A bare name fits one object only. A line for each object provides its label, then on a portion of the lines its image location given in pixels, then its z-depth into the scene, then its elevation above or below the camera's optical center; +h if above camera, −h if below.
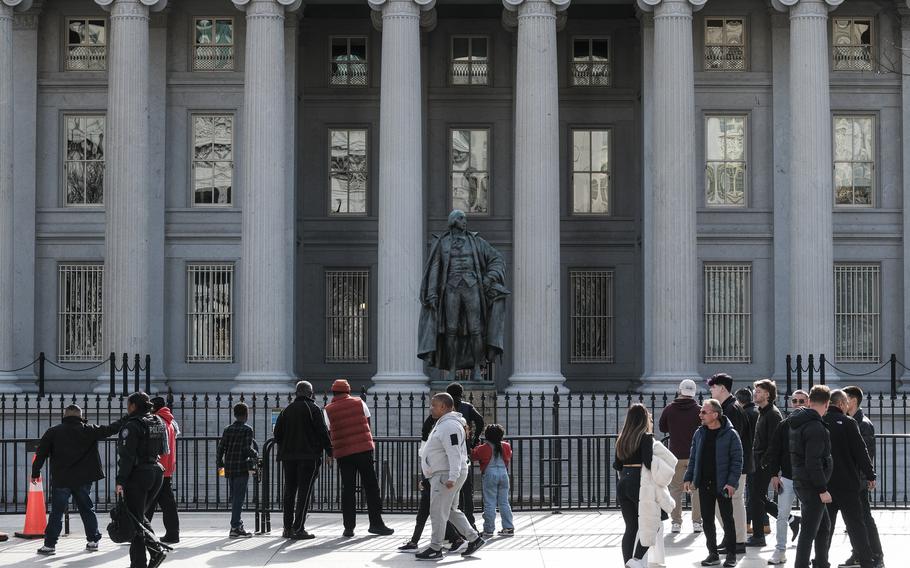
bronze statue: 22.52 +0.28
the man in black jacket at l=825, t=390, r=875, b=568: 14.55 -1.54
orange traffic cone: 18.67 -2.43
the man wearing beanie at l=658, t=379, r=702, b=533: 18.28 -1.39
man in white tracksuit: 16.11 -1.56
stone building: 31.38 +2.93
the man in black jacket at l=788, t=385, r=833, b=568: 14.26 -1.42
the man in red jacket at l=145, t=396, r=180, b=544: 17.31 -2.13
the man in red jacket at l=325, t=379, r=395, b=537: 18.05 -1.50
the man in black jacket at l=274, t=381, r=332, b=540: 17.98 -1.57
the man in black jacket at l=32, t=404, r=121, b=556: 17.34 -1.66
